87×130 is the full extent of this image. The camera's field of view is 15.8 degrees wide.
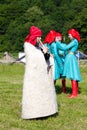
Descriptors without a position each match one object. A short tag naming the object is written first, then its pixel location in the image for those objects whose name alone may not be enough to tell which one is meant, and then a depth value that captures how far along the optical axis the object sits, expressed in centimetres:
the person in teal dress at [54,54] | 803
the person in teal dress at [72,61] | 762
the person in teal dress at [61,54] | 811
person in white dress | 577
